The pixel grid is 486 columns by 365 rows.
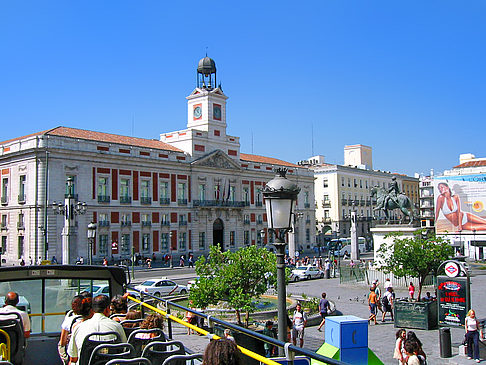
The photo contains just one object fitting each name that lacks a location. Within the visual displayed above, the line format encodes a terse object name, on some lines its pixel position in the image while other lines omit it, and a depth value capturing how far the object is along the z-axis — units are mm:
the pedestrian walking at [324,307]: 18703
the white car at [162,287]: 27031
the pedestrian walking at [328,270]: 36438
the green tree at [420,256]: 21641
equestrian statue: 29422
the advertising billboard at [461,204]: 56094
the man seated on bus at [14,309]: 6515
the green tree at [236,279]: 16234
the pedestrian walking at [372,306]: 18675
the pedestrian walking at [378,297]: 20217
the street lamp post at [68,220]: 25647
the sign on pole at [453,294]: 14906
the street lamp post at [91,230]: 26359
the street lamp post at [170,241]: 51469
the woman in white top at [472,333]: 13008
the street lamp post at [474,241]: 52906
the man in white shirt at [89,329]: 5500
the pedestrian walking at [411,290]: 21609
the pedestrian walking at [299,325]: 15219
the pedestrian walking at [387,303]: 19266
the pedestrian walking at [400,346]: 10330
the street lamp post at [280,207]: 7285
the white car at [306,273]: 35125
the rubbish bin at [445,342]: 13575
